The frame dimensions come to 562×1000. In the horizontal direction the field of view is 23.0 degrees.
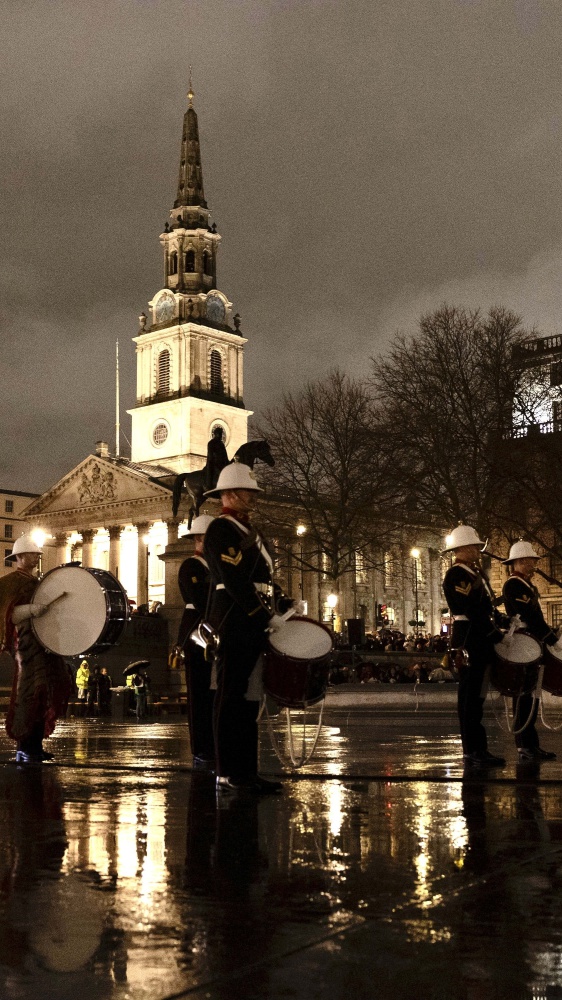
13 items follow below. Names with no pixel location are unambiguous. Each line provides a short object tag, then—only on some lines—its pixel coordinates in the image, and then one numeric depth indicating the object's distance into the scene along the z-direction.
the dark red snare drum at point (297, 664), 8.12
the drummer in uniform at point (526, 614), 10.78
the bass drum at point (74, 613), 10.74
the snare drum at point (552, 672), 11.09
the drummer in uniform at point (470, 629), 10.44
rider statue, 25.56
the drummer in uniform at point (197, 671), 10.30
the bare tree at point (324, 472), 53.16
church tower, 119.31
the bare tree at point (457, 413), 40.94
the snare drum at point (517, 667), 10.71
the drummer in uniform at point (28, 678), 10.75
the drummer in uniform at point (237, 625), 8.15
